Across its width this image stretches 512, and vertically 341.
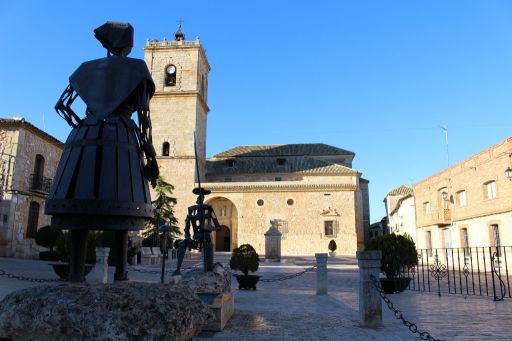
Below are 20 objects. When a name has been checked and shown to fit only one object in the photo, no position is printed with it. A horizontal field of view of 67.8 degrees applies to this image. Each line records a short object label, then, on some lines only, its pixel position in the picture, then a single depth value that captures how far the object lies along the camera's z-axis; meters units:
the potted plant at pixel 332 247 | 33.00
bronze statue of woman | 3.48
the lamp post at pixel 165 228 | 12.38
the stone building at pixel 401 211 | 33.16
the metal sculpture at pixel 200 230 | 6.42
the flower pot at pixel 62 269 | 11.46
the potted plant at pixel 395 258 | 10.76
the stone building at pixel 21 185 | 19.91
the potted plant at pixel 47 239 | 19.03
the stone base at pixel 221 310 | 5.21
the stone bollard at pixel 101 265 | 10.04
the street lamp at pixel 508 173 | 16.61
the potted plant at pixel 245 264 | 11.22
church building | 35.06
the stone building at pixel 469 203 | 18.20
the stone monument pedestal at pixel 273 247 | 24.94
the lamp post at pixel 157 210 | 25.72
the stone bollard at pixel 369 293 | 5.90
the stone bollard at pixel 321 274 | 10.39
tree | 29.12
